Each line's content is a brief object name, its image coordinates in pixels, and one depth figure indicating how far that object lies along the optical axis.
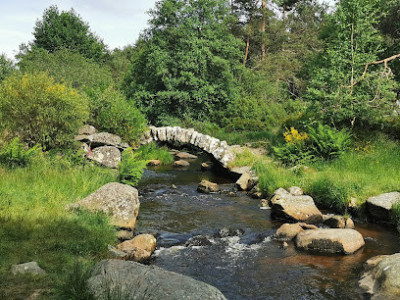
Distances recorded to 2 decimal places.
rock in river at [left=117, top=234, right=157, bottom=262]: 7.67
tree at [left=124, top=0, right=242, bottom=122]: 23.91
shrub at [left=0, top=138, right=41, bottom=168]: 11.65
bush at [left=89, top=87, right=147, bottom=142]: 18.48
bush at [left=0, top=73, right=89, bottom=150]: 13.37
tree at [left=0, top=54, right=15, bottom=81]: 22.38
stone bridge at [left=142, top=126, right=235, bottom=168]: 17.69
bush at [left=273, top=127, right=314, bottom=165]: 15.67
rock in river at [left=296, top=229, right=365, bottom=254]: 8.20
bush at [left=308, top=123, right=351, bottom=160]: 15.09
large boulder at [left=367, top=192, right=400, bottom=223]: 9.94
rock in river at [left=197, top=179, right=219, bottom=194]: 14.34
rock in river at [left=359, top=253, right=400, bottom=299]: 5.97
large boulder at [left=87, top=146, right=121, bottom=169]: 15.88
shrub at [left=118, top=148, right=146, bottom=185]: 12.06
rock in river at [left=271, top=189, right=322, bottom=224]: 10.35
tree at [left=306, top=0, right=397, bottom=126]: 15.52
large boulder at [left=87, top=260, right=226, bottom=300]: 4.55
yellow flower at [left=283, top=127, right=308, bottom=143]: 16.34
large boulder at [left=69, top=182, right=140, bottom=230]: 8.84
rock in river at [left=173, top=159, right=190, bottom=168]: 20.62
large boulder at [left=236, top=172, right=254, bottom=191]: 14.63
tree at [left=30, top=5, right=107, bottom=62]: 42.66
